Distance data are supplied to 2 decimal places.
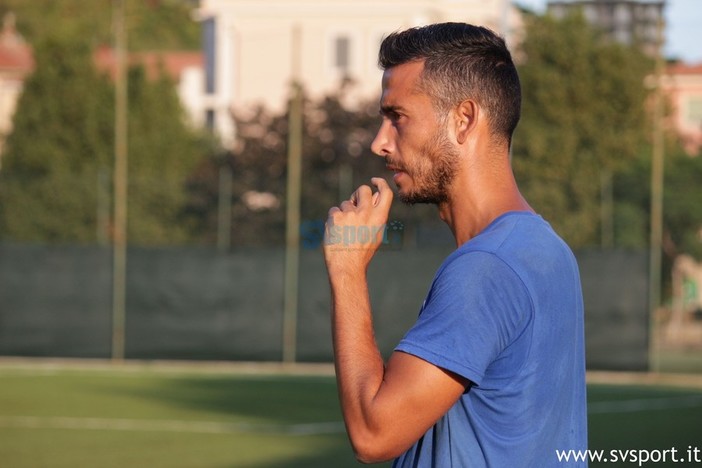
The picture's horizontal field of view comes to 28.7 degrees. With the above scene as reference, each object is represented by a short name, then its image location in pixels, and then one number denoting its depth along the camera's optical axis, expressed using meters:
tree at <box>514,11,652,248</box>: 28.14
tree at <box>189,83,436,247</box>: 19.28
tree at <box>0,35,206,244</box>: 19.83
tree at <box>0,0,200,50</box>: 51.13
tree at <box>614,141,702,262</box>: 17.97
